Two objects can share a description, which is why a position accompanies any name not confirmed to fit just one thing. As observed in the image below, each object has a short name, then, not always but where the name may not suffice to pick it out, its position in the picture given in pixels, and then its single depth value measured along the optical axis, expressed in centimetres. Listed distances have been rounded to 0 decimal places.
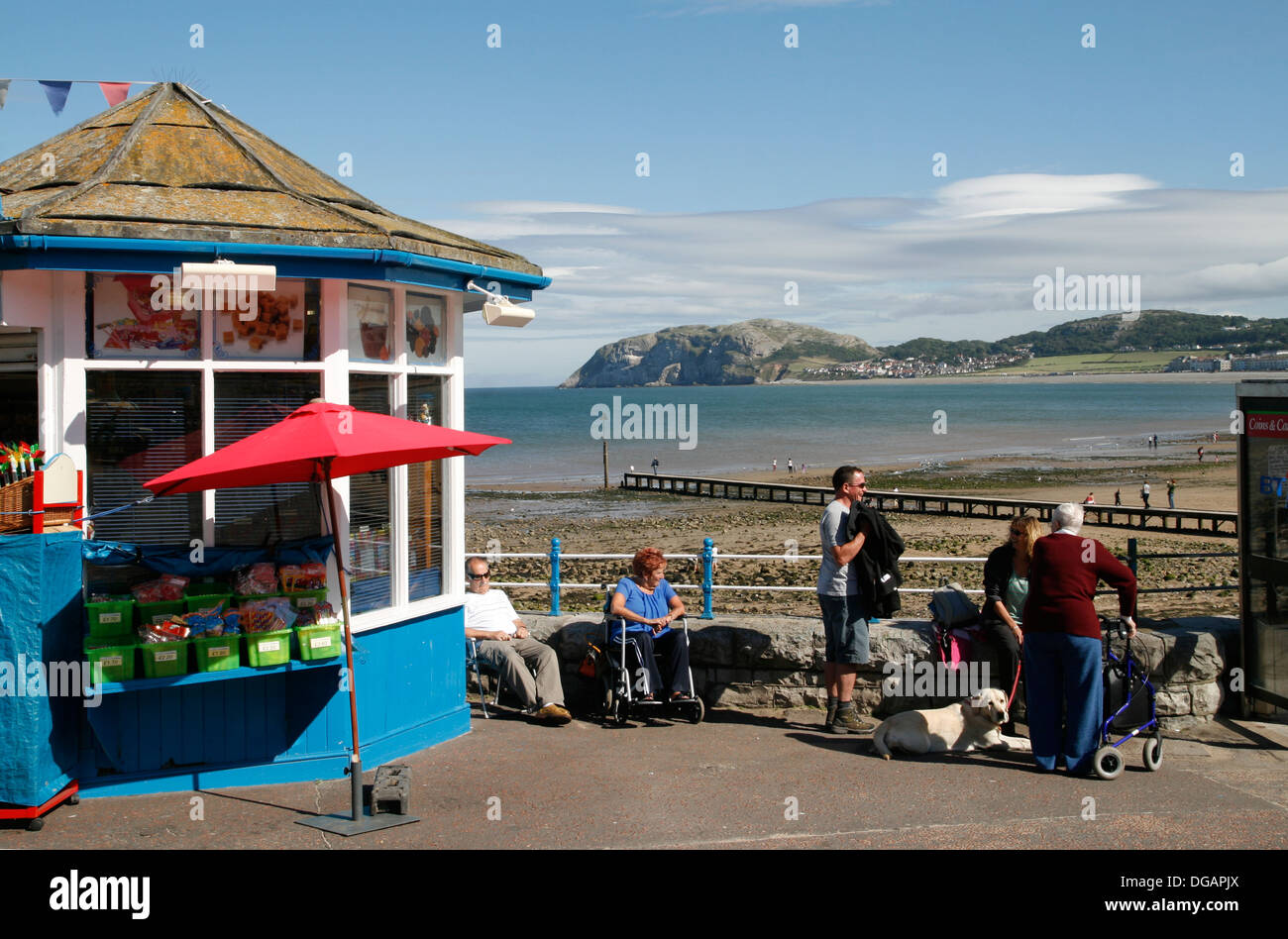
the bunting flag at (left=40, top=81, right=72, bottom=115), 752
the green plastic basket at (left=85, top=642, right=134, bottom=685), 598
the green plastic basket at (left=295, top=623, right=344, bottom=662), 646
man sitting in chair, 808
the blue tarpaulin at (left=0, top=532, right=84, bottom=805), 586
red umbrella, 562
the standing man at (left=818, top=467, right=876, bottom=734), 754
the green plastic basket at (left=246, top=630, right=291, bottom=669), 632
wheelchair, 786
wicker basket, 586
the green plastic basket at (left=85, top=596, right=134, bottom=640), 607
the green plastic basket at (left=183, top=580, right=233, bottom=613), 629
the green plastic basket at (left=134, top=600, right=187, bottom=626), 619
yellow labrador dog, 712
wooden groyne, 2578
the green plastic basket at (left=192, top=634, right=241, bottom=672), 621
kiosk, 630
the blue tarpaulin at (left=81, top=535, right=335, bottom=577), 626
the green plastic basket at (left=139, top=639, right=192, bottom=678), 609
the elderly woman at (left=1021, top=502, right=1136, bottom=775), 667
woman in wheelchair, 793
